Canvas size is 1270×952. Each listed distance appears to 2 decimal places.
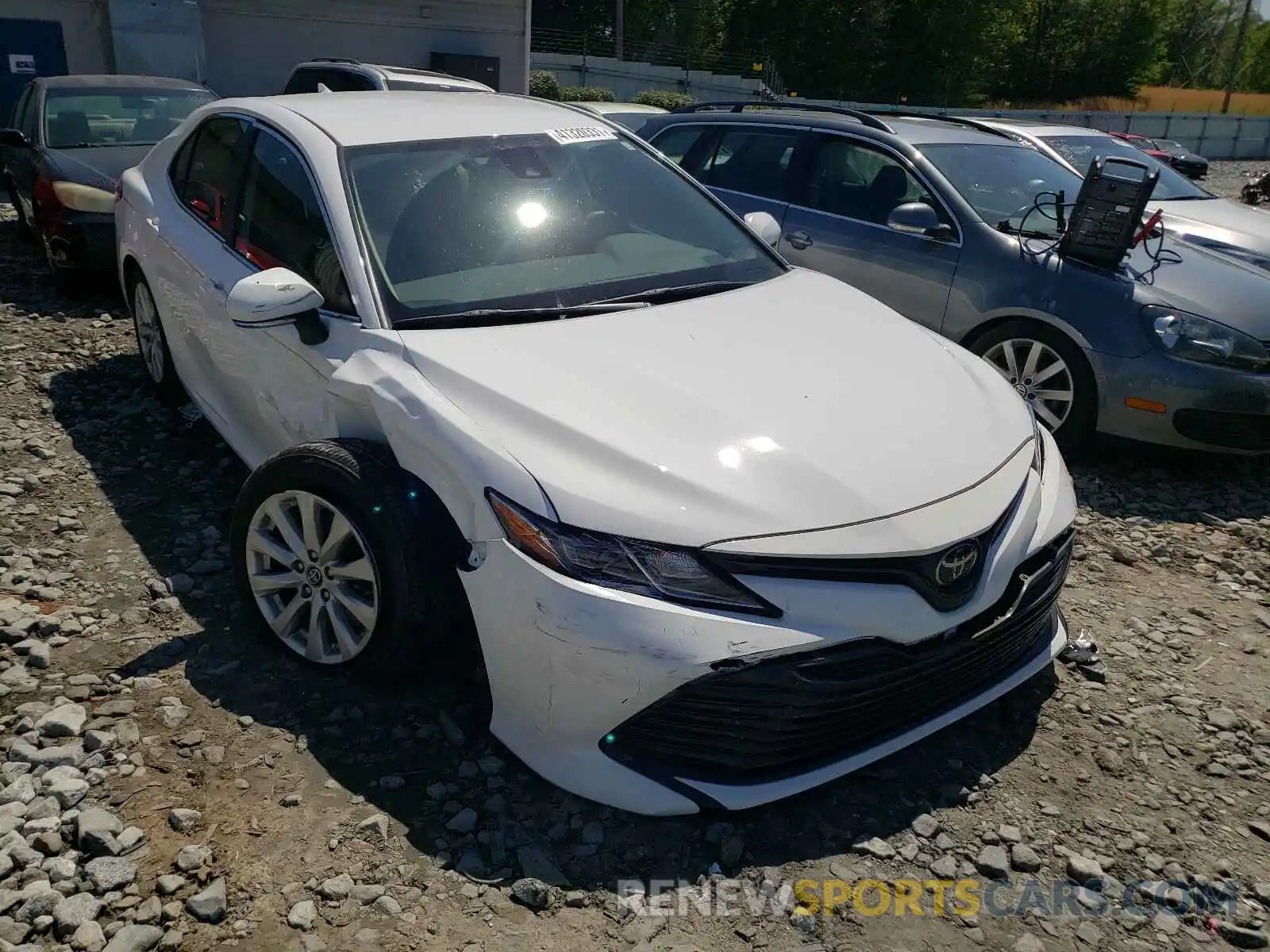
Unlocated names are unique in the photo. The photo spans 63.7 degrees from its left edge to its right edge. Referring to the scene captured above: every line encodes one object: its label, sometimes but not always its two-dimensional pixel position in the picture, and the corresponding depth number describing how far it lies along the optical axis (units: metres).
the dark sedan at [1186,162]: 16.36
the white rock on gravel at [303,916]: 2.24
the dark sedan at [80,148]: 6.93
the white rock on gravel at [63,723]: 2.82
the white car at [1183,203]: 7.53
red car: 17.14
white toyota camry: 2.31
